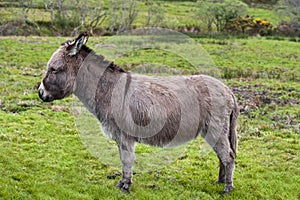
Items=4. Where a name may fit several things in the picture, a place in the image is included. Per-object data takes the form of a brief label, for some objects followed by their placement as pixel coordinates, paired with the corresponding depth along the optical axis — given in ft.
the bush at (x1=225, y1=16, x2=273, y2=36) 127.85
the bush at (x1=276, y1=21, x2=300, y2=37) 127.03
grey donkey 21.21
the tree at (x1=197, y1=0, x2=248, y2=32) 134.21
